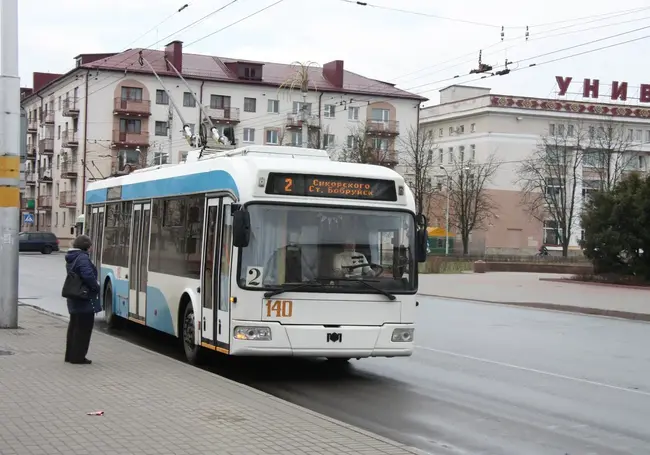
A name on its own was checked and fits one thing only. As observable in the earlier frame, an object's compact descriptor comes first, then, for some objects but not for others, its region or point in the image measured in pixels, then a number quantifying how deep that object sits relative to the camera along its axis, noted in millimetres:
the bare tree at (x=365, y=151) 59062
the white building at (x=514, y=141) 86188
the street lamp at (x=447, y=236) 75562
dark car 69688
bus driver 11266
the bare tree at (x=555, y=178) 75812
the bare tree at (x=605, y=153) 73275
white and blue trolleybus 11000
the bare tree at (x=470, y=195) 75750
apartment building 77062
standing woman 11359
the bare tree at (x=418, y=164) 65812
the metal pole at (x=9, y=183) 15133
